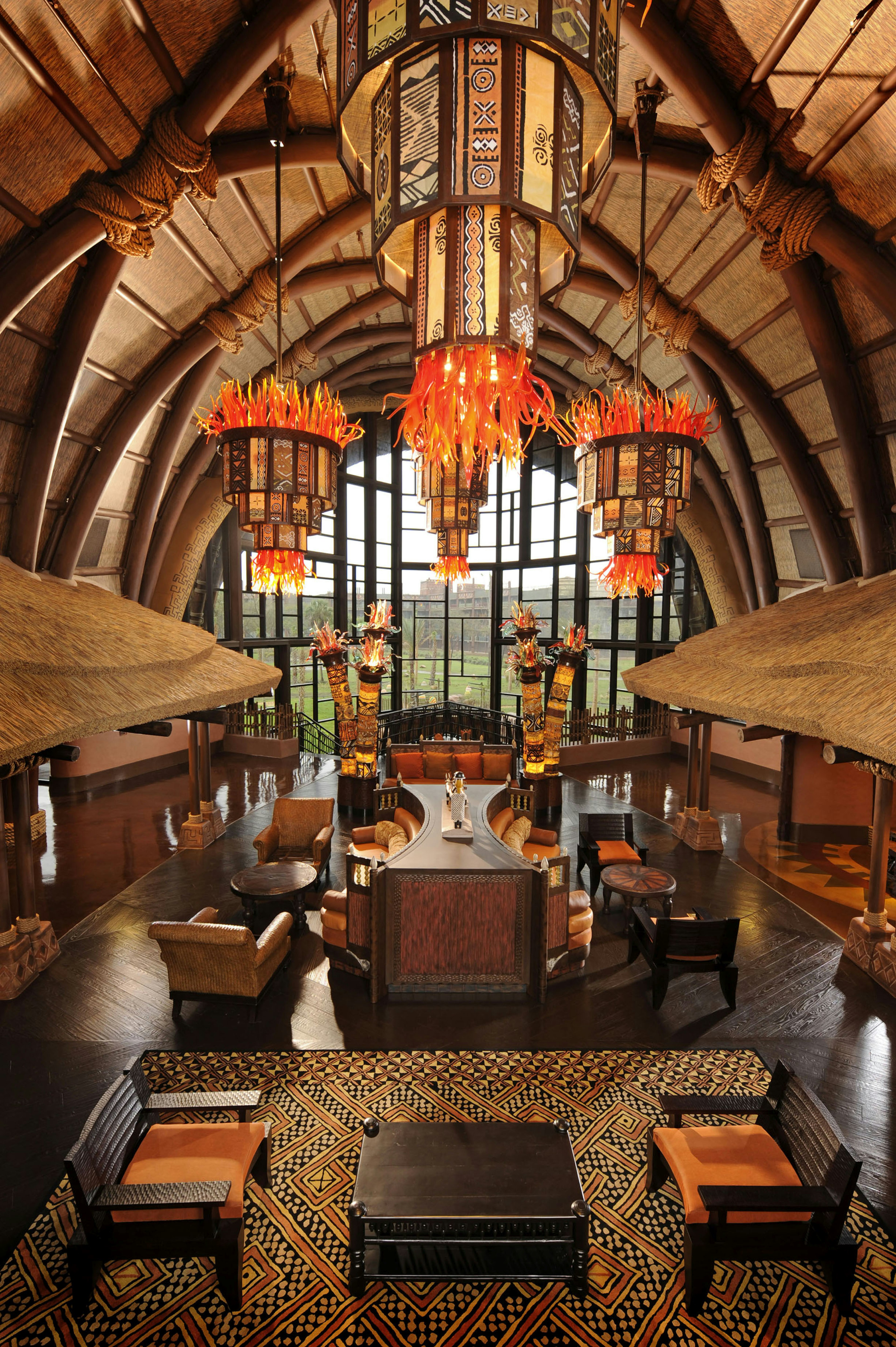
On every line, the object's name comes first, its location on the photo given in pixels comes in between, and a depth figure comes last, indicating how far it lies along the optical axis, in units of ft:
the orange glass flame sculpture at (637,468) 16.85
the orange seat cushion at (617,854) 23.53
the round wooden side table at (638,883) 20.66
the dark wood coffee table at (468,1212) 9.42
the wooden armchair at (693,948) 16.79
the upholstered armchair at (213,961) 15.58
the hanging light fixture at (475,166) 5.10
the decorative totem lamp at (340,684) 33.99
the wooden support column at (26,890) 18.10
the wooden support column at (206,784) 28.19
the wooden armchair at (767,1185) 9.11
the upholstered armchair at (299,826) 25.09
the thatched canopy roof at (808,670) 13.46
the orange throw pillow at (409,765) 33.94
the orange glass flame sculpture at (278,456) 16.62
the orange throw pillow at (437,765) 33.88
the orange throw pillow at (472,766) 33.88
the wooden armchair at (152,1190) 9.00
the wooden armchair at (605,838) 24.00
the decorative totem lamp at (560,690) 34.42
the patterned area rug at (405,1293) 9.21
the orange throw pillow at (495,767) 33.99
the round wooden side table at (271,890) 20.31
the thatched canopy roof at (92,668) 12.34
